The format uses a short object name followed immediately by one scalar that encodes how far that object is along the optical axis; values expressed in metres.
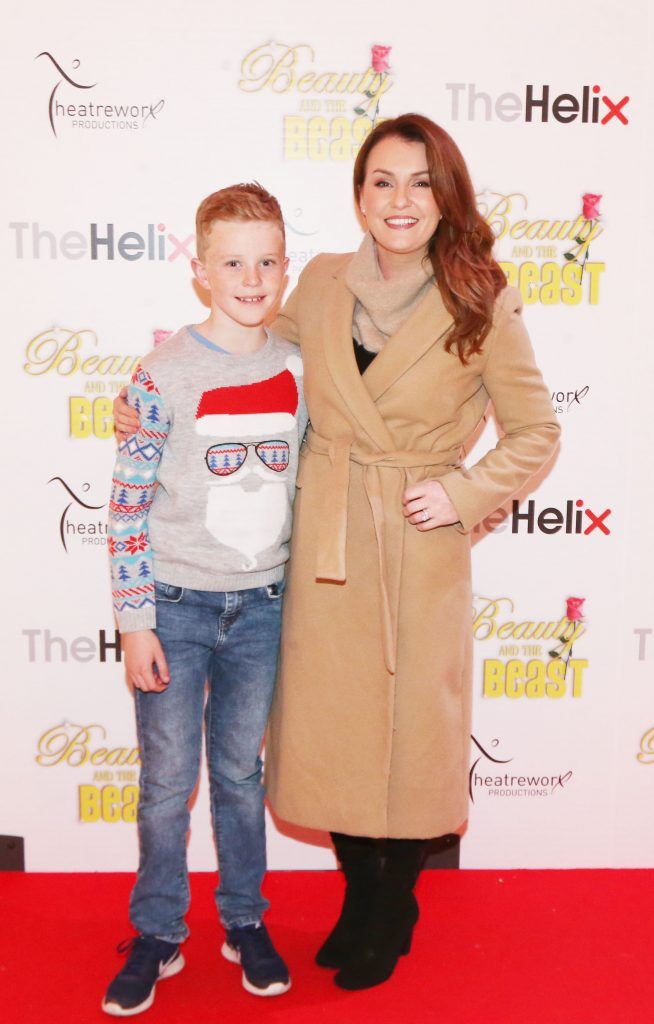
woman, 1.96
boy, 1.93
